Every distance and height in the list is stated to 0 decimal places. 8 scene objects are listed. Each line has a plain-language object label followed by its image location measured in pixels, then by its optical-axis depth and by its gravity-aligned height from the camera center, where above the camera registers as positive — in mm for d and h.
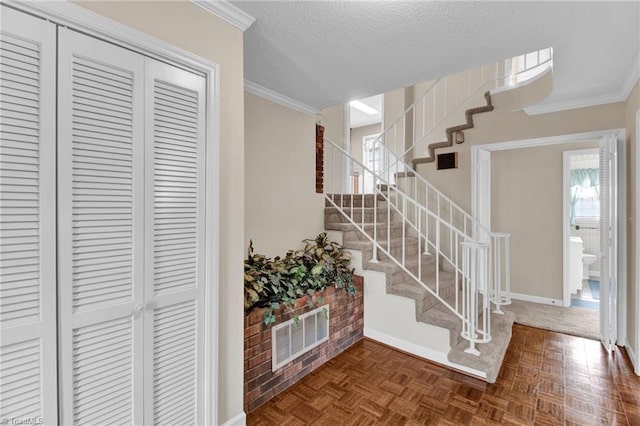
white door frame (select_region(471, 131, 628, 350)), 2762 +364
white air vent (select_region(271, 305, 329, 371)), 2232 -991
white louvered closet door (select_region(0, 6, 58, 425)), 1059 -27
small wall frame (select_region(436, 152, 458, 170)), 3881 +677
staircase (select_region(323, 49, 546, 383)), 2504 -373
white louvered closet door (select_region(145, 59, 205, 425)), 1414 -165
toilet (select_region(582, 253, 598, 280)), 5297 -816
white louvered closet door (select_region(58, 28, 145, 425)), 1180 -74
